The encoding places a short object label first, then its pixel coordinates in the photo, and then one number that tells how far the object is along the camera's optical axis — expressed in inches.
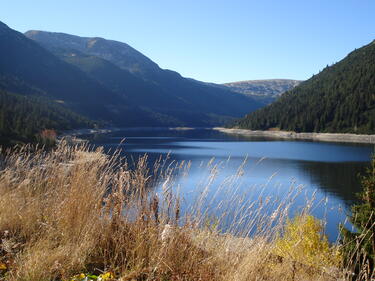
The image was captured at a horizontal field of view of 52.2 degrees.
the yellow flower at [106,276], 127.7
